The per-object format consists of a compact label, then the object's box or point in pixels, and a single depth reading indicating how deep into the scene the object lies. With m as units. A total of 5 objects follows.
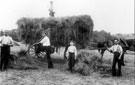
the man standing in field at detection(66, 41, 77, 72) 9.93
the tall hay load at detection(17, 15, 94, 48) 12.11
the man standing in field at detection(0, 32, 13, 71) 9.73
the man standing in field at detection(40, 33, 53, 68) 10.44
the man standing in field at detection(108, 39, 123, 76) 9.40
